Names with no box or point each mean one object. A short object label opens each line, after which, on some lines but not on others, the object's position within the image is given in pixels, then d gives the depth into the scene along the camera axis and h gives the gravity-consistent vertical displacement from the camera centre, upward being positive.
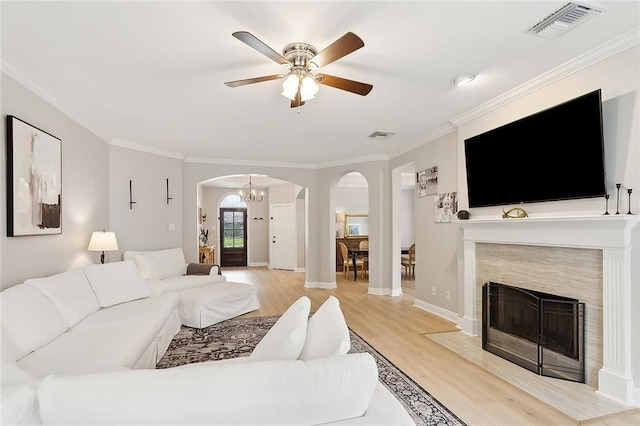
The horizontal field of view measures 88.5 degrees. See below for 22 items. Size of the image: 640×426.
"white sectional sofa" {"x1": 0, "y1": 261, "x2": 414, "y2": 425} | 1.03 -0.59
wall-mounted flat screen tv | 2.55 +0.50
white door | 9.73 -0.69
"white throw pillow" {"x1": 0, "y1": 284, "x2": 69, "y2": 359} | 2.13 -0.72
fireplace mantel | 2.35 -0.57
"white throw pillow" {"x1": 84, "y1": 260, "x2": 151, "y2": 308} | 3.35 -0.73
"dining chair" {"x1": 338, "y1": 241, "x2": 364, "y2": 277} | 8.37 -1.27
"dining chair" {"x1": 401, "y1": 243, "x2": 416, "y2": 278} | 8.01 -1.22
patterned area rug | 2.32 -1.44
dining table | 7.86 -1.02
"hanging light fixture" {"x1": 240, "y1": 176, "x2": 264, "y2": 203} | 10.05 +0.64
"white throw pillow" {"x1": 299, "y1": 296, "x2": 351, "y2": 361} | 1.46 -0.57
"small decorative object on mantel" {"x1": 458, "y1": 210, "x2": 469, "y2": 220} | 3.96 -0.04
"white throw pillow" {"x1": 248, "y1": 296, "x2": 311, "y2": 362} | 1.46 -0.58
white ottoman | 4.18 -1.20
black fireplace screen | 2.72 -1.11
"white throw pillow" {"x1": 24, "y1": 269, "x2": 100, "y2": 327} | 2.67 -0.69
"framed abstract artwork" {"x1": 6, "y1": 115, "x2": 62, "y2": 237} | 2.69 +0.32
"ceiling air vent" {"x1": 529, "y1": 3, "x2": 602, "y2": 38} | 2.04 +1.25
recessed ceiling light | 2.91 +1.21
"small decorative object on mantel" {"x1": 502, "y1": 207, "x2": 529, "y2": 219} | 3.24 -0.02
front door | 10.88 -0.77
